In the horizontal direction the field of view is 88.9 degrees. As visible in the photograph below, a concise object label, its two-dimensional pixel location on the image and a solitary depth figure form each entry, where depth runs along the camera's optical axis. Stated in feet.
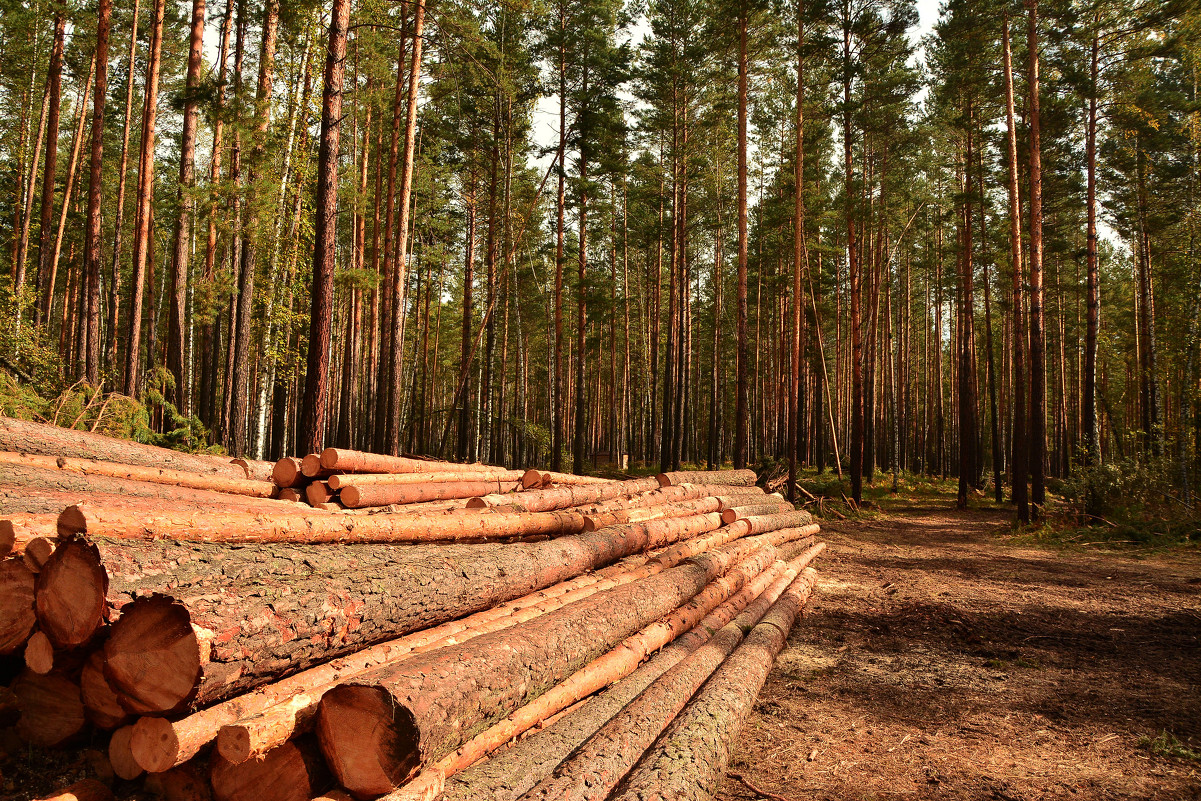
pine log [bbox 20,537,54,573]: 9.41
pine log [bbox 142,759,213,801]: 8.74
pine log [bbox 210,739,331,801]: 8.39
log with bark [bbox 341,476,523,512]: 20.54
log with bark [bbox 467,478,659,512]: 21.57
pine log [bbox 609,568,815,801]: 10.25
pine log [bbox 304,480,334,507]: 20.36
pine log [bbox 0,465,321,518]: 13.20
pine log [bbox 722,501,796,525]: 31.21
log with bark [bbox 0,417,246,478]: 17.15
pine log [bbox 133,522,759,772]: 8.00
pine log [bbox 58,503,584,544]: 10.28
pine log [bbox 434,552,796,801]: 9.29
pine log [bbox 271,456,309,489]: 20.53
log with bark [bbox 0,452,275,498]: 16.28
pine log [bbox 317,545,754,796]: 8.21
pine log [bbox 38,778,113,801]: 8.11
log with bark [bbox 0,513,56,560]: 10.10
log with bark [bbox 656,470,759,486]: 34.55
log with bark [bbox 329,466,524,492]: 20.63
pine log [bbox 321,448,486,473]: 20.85
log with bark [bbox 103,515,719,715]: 8.29
